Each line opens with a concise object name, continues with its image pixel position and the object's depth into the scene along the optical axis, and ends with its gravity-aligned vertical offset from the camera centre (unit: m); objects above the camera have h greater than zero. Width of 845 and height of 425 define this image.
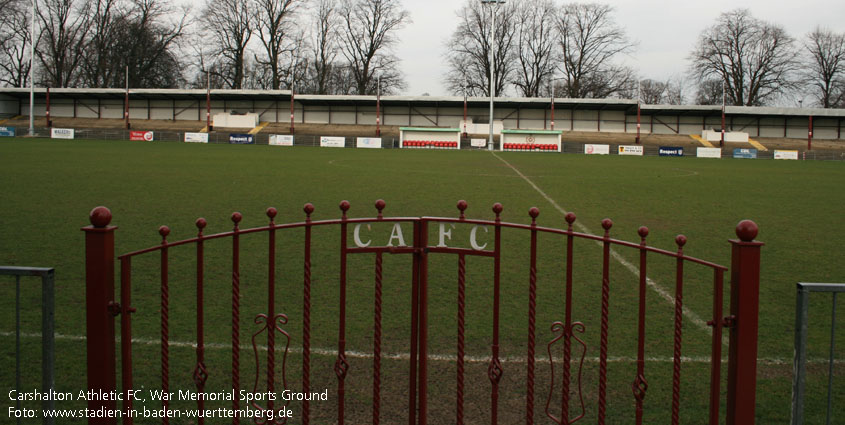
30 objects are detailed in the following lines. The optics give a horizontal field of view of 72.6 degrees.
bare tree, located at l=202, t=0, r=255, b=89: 62.84 +17.98
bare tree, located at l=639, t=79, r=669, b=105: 79.74 +15.05
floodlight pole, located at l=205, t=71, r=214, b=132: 47.74 +6.48
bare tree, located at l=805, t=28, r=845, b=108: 65.88 +15.16
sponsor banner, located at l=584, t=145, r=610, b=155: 41.10 +3.41
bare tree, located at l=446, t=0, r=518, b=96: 68.00 +16.99
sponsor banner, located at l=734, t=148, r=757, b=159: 40.84 +3.32
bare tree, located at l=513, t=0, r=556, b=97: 69.75 +17.10
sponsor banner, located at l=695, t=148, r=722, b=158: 41.16 +3.34
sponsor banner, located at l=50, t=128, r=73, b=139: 42.06 +4.16
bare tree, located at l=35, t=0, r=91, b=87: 61.50 +15.96
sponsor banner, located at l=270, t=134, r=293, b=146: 42.81 +3.98
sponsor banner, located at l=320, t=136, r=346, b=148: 42.81 +3.85
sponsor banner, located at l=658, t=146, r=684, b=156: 41.81 +3.46
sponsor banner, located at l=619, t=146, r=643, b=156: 42.09 +3.51
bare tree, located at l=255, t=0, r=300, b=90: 63.47 +18.10
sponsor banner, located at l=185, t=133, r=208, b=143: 42.19 +3.99
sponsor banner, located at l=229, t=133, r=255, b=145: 43.22 +4.03
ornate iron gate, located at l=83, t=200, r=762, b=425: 2.67 -0.63
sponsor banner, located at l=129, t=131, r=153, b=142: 41.28 +3.96
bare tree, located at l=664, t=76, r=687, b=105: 79.75 +14.17
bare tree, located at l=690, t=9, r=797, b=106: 64.31 +15.81
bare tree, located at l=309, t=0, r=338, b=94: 67.56 +16.22
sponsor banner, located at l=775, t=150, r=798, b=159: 40.33 +3.23
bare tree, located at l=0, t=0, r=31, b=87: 54.84 +15.47
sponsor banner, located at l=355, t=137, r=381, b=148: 43.44 +3.95
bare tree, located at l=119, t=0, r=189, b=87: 62.94 +16.05
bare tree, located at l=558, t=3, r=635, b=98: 67.56 +15.03
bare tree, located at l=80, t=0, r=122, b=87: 62.41 +15.77
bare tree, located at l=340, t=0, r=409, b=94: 67.00 +17.24
